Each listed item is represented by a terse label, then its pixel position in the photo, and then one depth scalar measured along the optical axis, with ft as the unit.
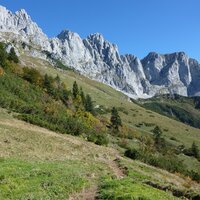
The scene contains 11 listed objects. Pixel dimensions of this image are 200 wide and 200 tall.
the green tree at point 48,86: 223.19
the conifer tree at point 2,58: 213.46
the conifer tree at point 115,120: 251.42
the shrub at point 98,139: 133.86
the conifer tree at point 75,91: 281.23
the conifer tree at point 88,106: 262.51
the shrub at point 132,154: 128.35
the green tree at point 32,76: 222.28
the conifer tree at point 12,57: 267.46
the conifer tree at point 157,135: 242.46
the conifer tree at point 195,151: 229.02
